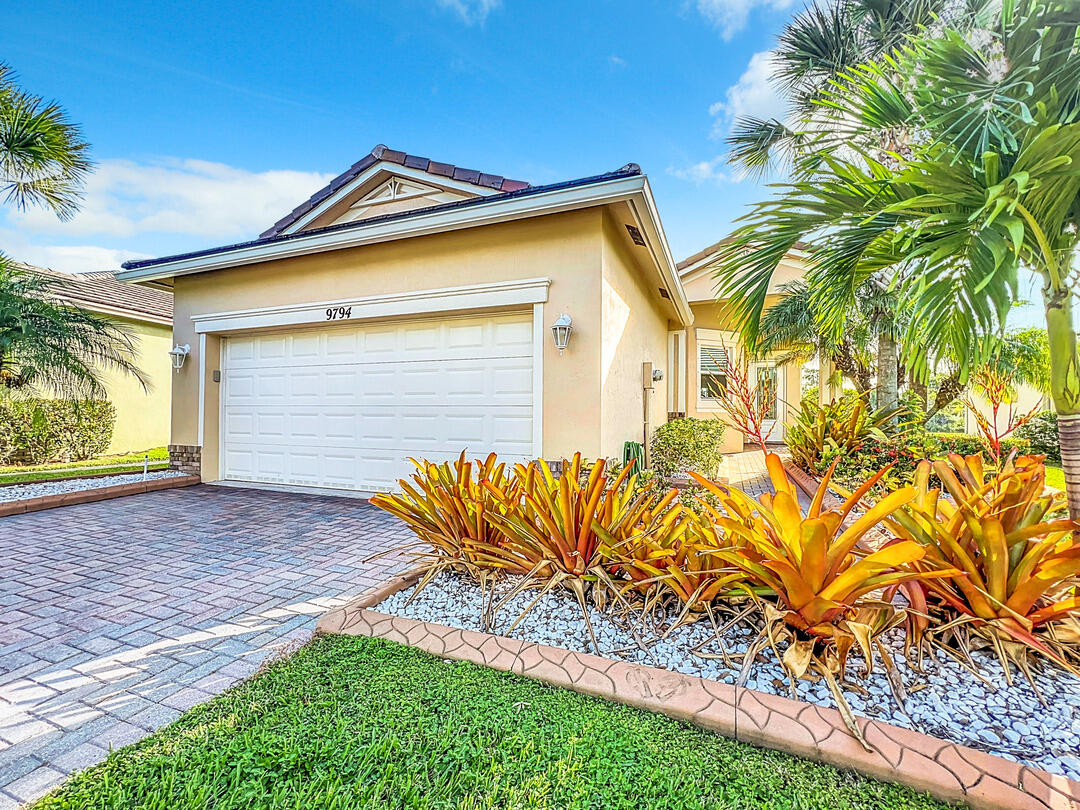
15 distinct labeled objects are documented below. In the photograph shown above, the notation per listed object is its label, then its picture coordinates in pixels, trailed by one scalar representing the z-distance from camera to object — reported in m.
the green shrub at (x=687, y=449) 9.11
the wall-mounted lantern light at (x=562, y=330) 6.37
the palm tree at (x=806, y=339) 10.80
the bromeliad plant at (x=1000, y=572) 2.48
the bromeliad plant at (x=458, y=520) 3.69
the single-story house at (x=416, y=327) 6.48
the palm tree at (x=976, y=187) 2.43
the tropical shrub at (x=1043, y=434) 12.24
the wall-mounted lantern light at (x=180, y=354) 8.99
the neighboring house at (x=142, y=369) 13.38
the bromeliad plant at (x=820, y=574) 2.38
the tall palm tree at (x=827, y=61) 9.02
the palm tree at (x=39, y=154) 7.68
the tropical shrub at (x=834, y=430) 7.99
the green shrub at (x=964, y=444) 7.74
